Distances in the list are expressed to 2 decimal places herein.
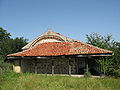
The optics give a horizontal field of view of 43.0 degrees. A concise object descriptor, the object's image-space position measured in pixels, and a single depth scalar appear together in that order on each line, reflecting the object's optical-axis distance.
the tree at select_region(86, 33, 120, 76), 15.23
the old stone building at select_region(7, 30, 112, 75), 16.23
